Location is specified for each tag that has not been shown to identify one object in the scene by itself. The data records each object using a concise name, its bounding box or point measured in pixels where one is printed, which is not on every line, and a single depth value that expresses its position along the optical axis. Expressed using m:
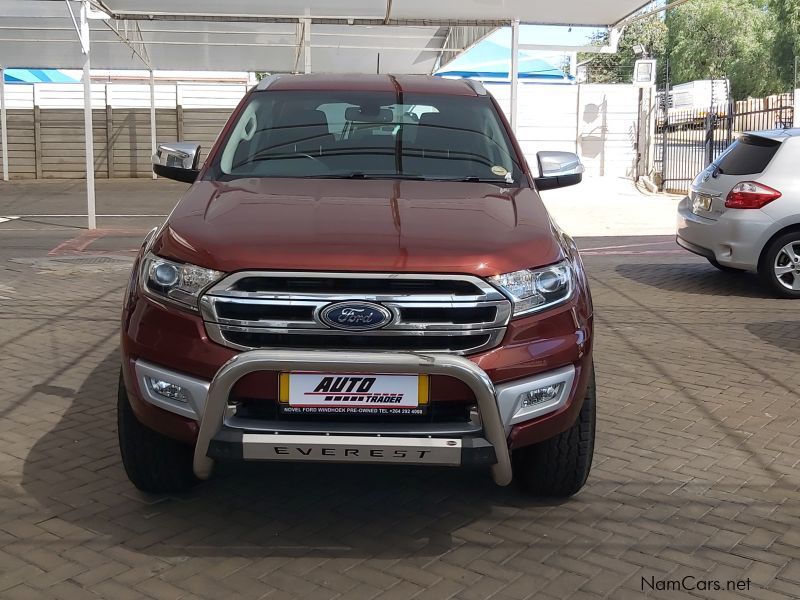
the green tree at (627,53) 59.66
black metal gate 22.98
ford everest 3.77
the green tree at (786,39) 61.50
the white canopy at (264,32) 16.95
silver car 9.98
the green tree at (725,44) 69.44
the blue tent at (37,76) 36.19
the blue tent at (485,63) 30.03
